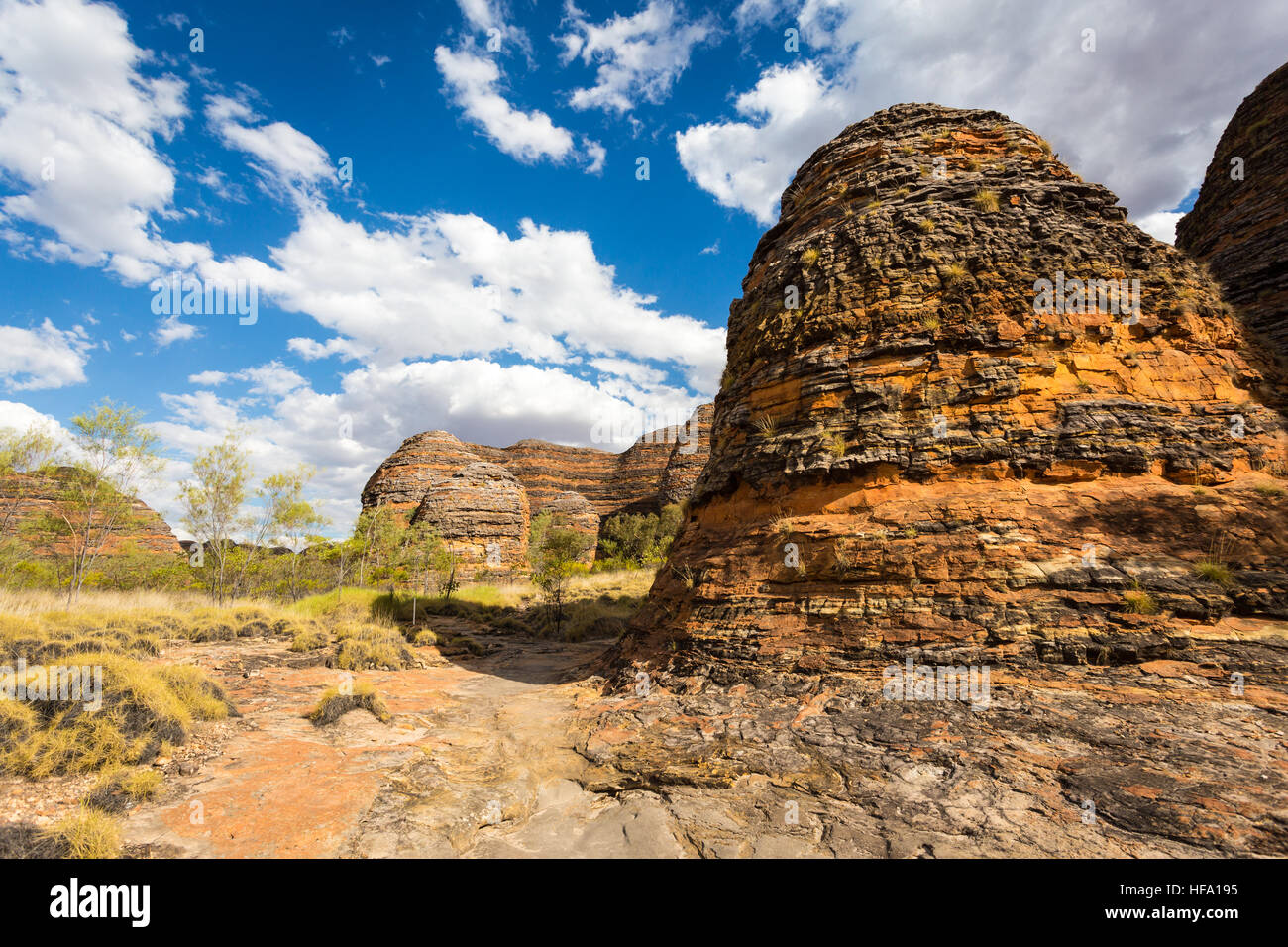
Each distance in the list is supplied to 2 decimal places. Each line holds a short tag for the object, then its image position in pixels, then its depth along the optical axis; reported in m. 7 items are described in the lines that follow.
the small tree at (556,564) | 22.07
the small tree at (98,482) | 16.77
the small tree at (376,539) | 28.47
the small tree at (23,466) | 17.14
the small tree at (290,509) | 23.78
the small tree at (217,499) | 21.53
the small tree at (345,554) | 26.19
